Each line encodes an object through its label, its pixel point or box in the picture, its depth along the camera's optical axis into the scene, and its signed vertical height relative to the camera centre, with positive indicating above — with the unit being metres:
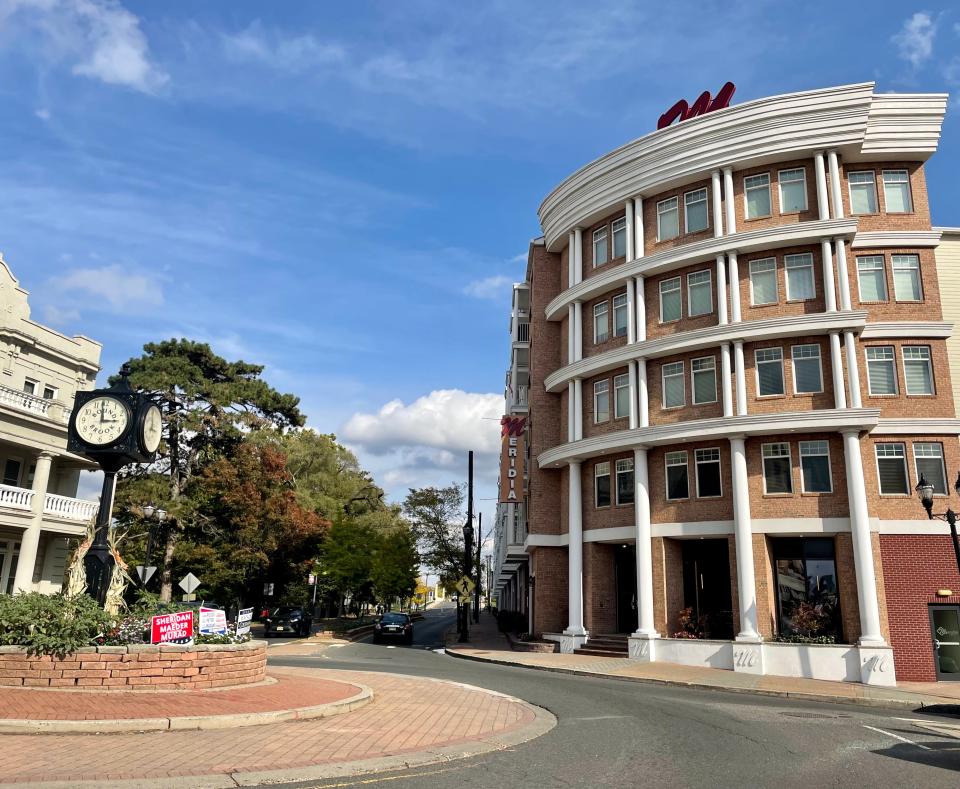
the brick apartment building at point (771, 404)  23.77 +6.64
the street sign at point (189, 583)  27.39 +0.33
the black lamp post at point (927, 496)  18.26 +2.63
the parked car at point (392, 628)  37.72 -1.43
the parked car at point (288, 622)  39.34 -1.34
